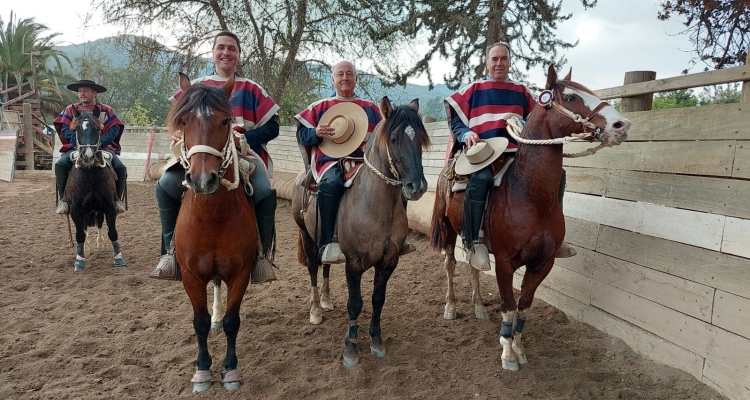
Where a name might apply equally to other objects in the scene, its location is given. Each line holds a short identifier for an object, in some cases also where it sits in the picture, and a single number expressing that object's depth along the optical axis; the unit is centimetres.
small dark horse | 607
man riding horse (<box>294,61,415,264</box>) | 384
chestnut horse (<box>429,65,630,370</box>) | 330
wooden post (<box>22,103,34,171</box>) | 1855
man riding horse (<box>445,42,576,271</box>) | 383
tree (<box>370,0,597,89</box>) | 1271
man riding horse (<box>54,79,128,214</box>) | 641
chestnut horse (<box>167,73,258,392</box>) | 267
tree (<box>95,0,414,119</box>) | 1311
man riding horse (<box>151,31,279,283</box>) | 326
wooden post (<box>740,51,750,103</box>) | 303
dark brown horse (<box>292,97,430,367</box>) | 321
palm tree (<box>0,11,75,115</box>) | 2633
